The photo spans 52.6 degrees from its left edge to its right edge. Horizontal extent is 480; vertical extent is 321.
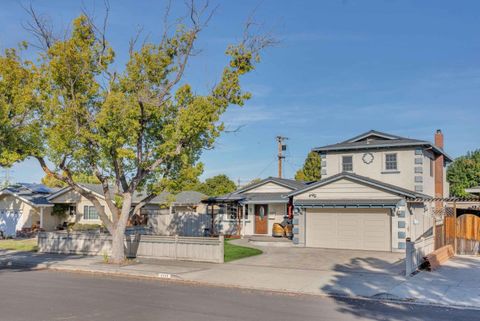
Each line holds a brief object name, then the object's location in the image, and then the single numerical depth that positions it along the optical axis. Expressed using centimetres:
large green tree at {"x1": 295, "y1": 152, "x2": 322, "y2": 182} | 6364
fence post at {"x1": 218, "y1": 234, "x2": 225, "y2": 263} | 2138
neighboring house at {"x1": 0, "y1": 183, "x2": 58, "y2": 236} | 3944
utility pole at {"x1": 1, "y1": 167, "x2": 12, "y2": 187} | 4496
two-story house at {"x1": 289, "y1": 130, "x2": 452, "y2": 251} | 2531
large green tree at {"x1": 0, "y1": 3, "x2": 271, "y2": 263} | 1958
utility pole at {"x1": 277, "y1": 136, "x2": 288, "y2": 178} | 5109
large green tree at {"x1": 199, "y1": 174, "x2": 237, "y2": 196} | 7544
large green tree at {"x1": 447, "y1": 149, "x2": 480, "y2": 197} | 5988
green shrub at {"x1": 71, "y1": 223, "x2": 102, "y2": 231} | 3759
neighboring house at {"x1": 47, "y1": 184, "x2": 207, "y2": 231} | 3769
